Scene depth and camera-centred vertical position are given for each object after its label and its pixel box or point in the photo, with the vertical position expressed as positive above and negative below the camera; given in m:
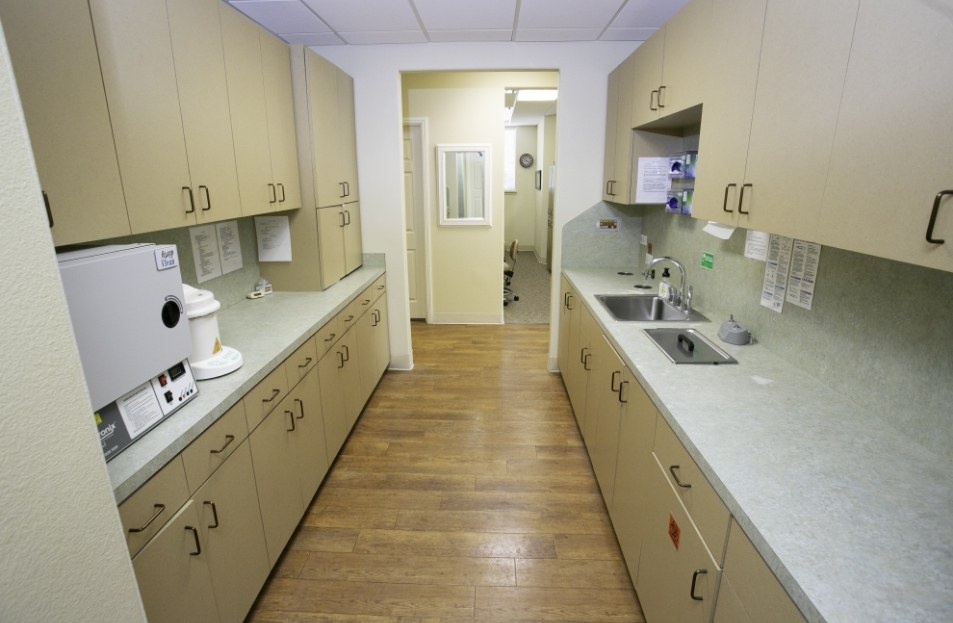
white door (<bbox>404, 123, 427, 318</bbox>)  4.97 -0.31
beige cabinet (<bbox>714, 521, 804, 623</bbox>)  0.90 -0.80
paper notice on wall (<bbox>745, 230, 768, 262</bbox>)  1.99 -0.24
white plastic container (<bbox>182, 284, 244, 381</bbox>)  1.63 -0.50
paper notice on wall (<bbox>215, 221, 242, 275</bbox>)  2.62 -0.30
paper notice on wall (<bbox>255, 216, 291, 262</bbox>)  2.96 -0.29
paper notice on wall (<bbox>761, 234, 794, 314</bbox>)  1.86 -0.33
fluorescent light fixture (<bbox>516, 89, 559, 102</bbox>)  6.07 +1.21
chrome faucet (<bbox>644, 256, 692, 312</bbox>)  2.57 -0.60
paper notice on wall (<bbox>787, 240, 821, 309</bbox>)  1.71 -0.31
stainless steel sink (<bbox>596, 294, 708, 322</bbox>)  2.83 -0.69
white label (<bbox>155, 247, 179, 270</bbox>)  1.35 -0.19
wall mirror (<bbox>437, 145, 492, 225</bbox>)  5.00 +0.06
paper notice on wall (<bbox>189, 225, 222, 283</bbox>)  2.40 -0.31
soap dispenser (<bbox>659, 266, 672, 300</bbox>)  2.84 -0.57
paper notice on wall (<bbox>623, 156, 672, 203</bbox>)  2.95 +0.05
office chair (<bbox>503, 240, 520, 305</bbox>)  6.28 -1.12
